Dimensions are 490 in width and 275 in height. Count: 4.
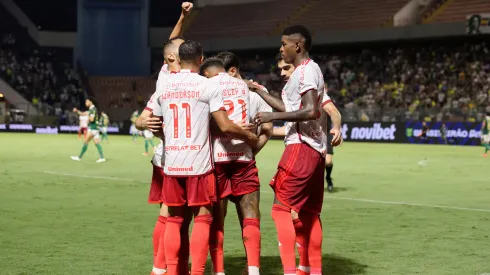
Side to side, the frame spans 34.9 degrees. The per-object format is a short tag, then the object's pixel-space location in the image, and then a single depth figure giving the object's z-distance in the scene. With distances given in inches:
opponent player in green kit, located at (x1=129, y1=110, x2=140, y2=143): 1648.6
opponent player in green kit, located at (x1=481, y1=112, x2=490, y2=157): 1219.6
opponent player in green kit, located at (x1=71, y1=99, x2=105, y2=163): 1034.1
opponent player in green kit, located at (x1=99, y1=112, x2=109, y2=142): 1451.8
